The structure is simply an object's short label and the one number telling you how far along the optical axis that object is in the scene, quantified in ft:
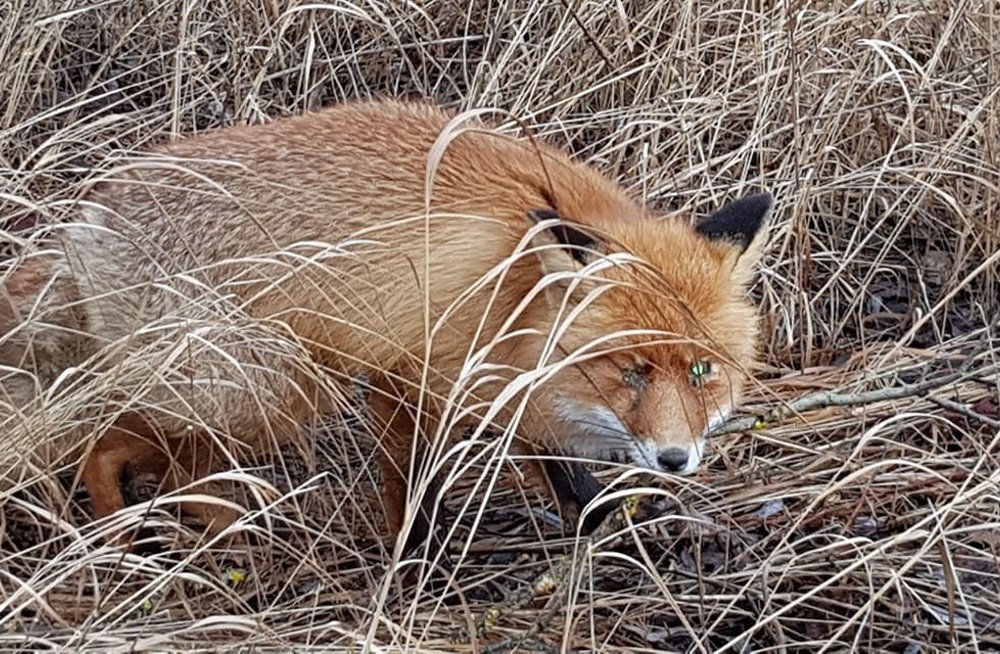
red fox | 10.56
